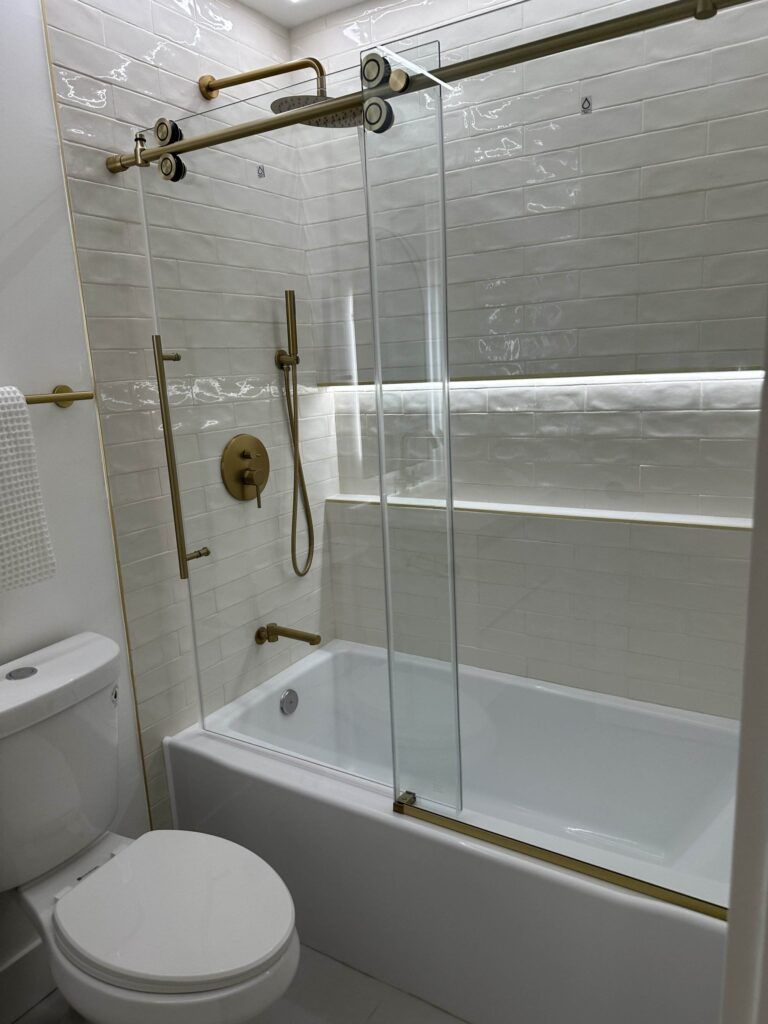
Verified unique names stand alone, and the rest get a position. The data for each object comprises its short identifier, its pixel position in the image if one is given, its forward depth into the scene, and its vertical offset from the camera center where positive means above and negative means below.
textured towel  1.58 -0.27
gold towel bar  1.71 -0.04
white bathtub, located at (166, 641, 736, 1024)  1.48 -1.14
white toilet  1.30 -1.03
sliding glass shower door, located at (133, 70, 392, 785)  2.04 -0.11
